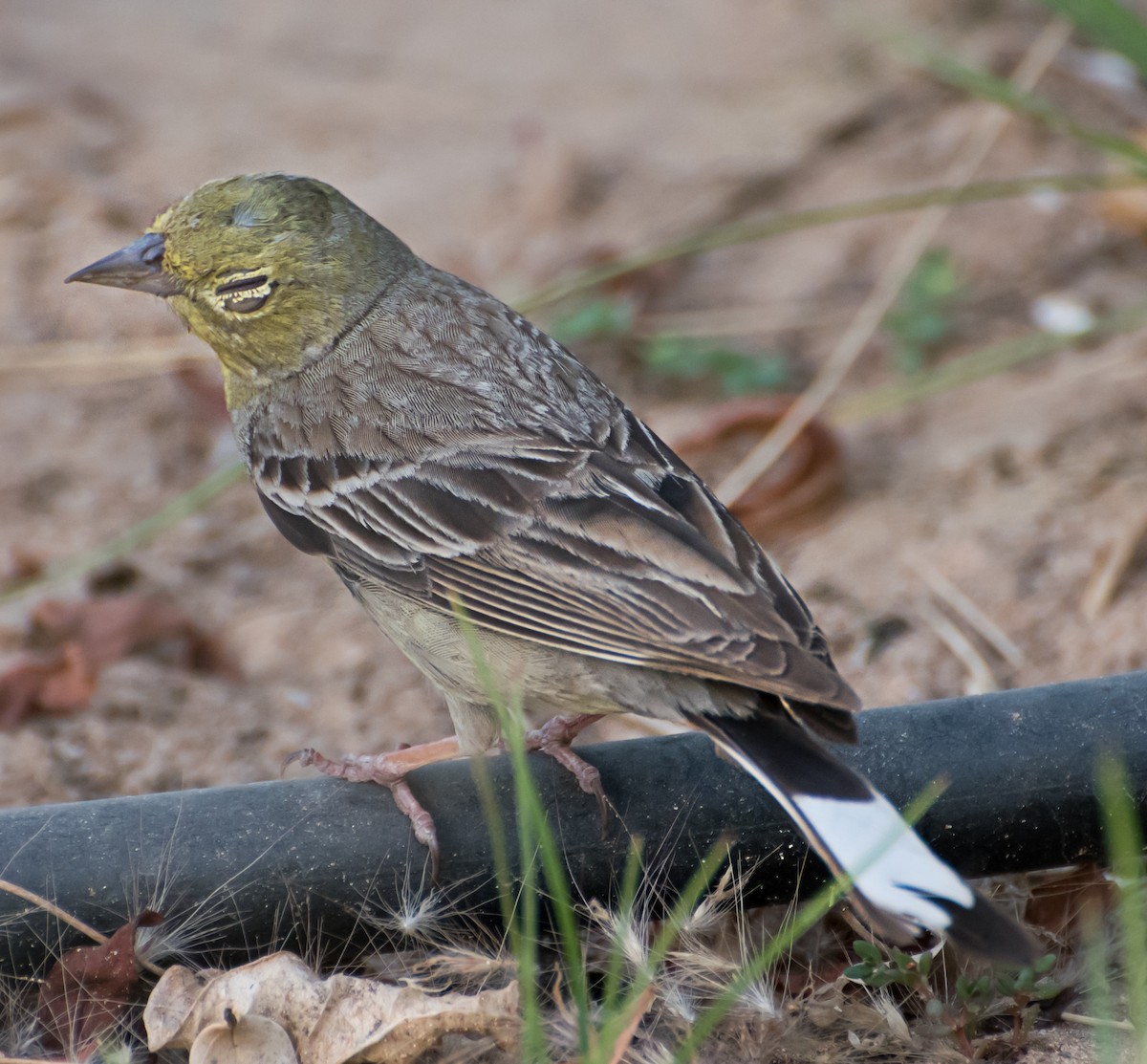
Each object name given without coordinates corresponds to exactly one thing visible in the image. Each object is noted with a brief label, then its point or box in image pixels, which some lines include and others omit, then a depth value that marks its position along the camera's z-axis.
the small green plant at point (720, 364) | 12.30
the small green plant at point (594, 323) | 12.71
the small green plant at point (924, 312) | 12.45
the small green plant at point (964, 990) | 5.78
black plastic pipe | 6.09
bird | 5.75
